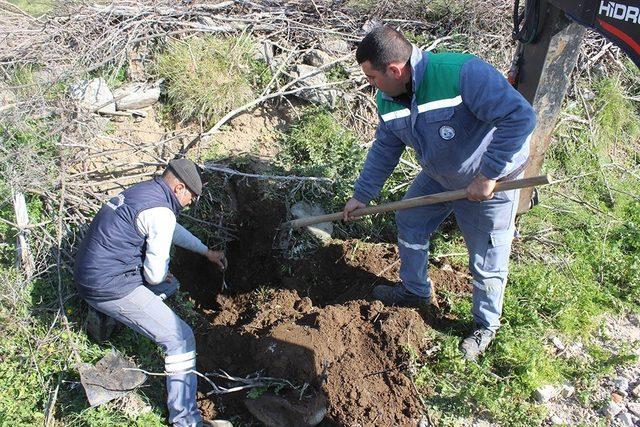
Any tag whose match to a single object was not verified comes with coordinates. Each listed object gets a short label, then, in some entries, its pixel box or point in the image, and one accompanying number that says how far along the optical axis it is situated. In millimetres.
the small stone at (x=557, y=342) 4111
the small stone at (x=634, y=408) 3691
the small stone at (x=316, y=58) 5986
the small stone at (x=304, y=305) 4457
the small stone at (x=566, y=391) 3779
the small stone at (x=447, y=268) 4778
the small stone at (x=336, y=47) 6160
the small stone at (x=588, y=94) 6438
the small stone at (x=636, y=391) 3771
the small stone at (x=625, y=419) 3606
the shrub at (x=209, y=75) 5406
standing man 3113
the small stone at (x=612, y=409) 3666
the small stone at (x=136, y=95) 5309
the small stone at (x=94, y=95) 5122
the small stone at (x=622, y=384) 3826
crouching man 3525
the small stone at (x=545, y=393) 3711
